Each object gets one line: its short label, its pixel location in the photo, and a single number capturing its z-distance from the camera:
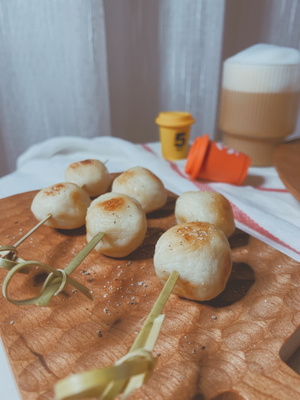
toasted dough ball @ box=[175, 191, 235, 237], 0.22
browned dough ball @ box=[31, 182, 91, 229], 0.23
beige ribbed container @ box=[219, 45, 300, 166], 0.35
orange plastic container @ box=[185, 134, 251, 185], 0.33
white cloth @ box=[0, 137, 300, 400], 0.26
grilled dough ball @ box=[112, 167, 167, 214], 0.25
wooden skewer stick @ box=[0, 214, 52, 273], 0.17
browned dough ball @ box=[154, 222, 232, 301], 0.17
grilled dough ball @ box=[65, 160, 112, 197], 0.28
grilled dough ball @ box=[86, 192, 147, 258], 0.20
